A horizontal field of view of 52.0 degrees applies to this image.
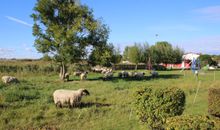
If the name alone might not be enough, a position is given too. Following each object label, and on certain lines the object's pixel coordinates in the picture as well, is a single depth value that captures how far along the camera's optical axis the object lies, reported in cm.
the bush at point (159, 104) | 731
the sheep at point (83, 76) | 2766
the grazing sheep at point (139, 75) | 3131
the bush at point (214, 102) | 852
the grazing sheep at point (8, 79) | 2034
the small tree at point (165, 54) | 6926
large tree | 2676
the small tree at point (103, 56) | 2808
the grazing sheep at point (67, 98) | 1139
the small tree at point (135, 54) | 6498
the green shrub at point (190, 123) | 398
